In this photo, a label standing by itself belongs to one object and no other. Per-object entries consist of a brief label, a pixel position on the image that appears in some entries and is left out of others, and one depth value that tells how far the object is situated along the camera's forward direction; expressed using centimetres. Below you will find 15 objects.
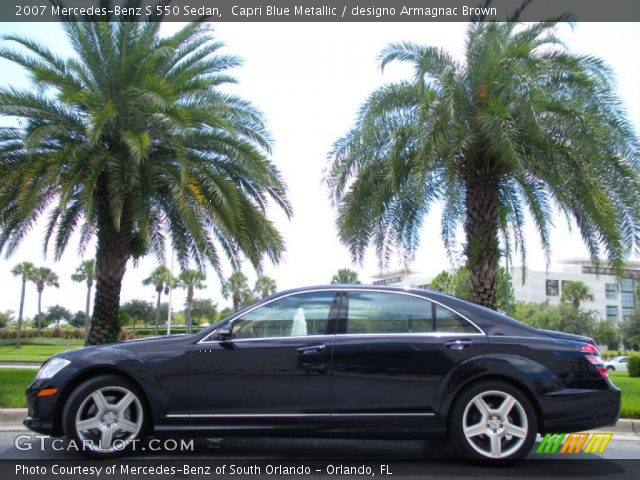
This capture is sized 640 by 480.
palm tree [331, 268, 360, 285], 5782
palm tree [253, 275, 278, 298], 7293
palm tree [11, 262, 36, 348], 7331
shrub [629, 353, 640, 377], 2075
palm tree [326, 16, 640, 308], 1061
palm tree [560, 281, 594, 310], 7419
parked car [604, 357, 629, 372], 3740
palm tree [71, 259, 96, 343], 6319
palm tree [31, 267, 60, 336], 7606
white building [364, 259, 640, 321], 10044
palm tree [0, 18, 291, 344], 1193
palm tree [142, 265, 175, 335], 6839
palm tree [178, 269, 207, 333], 6306
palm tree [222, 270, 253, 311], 7699
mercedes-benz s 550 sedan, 515
